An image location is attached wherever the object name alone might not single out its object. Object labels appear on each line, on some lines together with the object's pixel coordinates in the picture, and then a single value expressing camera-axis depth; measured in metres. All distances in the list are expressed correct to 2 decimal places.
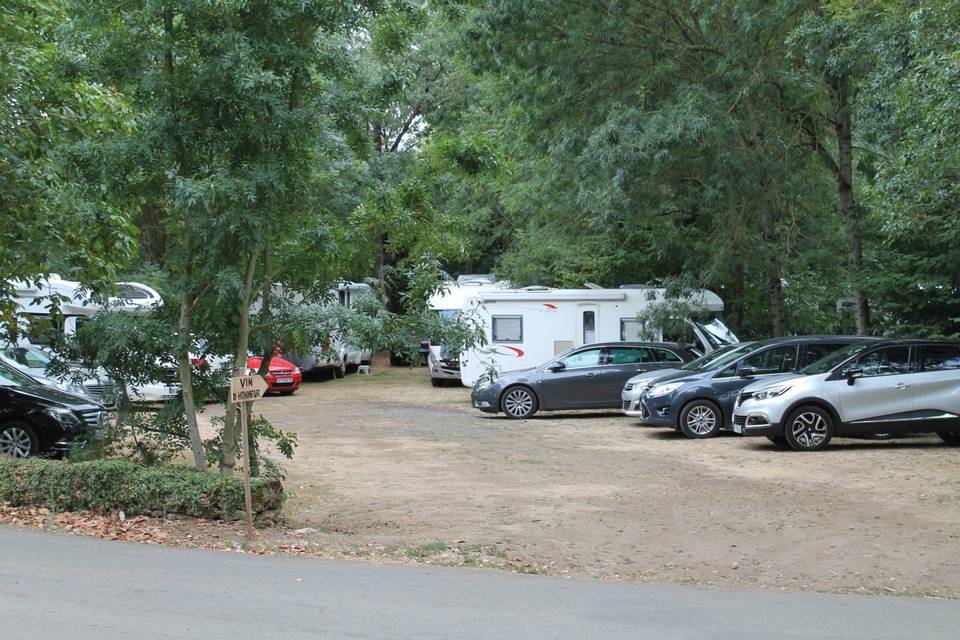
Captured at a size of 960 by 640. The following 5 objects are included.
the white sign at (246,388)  8.77
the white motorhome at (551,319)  24.58
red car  25.67
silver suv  14.76
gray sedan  20.23
